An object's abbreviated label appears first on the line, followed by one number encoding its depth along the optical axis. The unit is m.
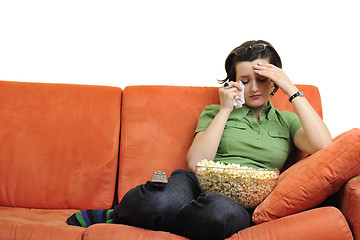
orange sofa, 1.83
